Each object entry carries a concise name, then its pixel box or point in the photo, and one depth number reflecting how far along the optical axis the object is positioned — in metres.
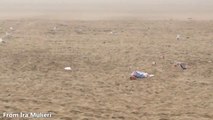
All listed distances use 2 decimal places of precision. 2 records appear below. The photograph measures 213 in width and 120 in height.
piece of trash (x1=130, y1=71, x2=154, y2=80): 11.94
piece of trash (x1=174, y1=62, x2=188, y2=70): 13.38
